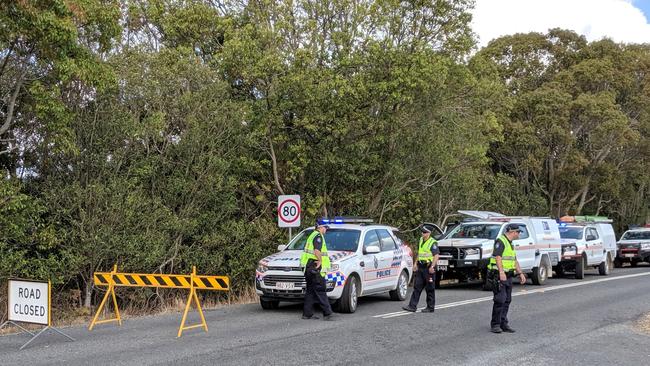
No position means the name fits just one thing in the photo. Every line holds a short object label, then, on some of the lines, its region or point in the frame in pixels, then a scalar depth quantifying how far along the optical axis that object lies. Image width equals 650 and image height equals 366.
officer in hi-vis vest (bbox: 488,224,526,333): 10.21
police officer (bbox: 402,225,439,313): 12.48
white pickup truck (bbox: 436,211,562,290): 17.17
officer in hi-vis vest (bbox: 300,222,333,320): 11.46
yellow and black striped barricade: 10.15
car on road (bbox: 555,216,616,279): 22.69
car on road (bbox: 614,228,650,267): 30.88
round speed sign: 15.65
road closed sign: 9.20
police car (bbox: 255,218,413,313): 12.13
